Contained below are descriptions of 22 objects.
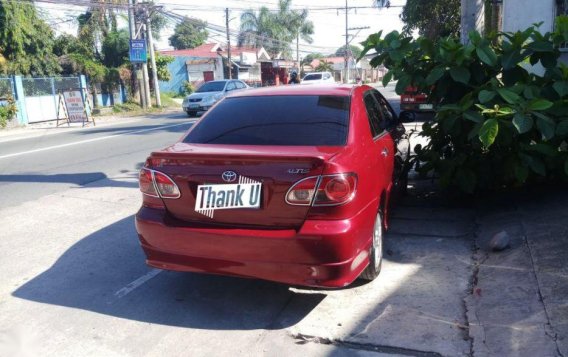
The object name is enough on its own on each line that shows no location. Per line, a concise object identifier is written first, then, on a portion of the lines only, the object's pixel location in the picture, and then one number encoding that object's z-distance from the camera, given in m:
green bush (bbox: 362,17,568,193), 4.62
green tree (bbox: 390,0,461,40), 22.08
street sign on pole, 26.91
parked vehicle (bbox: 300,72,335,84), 37.34
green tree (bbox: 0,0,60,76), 22.06
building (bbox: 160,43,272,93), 42.28
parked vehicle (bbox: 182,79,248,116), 21.78
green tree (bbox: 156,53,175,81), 36.19
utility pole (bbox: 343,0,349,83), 58.74
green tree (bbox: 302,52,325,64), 83.59
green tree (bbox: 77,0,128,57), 31.32
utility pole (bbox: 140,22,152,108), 28.07
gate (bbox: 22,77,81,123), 21.45
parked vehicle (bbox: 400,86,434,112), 13.62
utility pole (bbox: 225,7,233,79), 41.78
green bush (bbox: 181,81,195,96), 41.31
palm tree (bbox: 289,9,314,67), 60.50
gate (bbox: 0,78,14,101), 20.20
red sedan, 3.25
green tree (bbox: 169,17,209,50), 75.19
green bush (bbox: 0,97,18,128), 19.67
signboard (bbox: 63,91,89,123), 19.72
